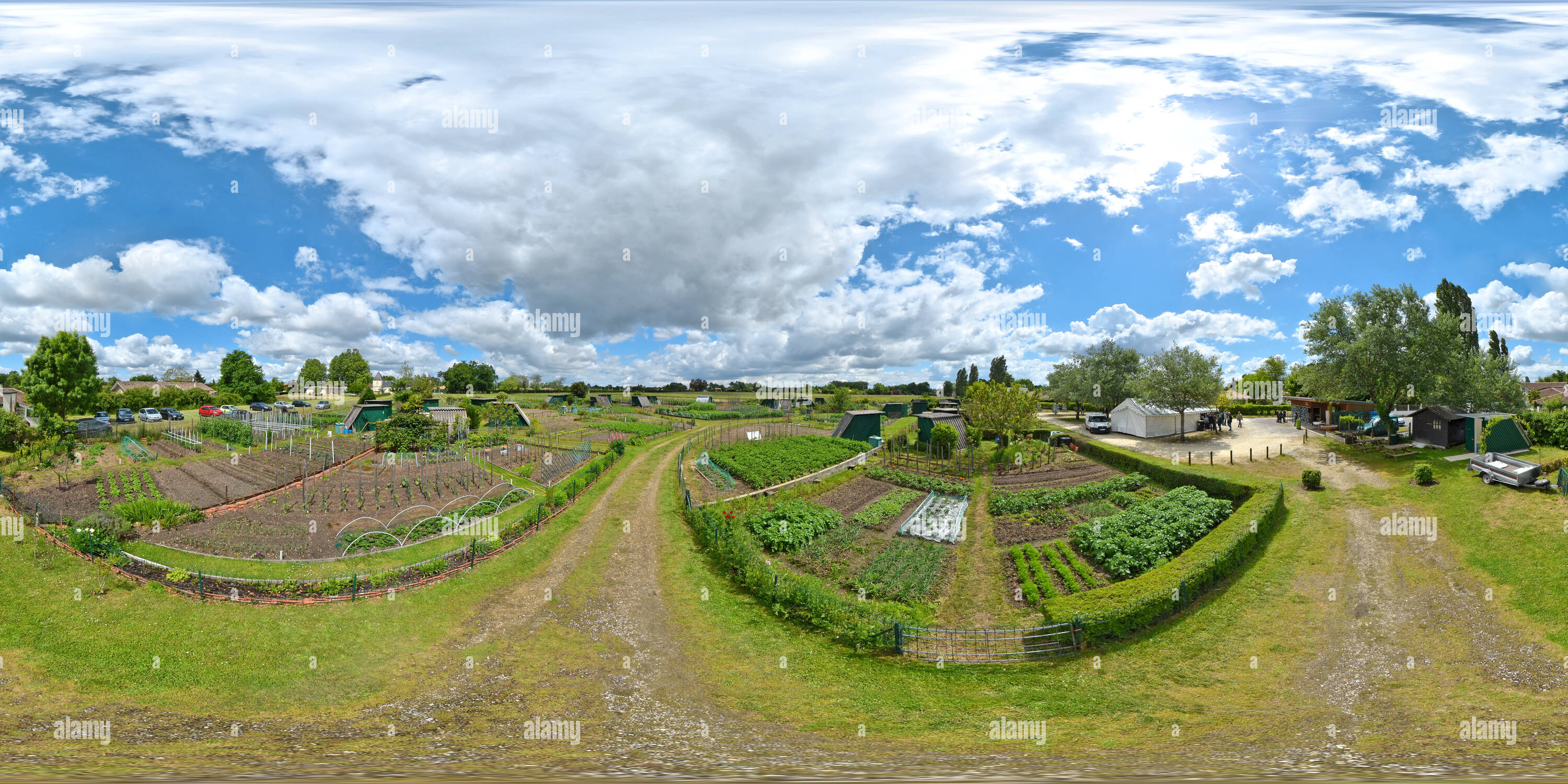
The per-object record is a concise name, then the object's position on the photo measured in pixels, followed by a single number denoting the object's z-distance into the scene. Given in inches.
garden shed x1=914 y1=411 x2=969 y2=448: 1638.8
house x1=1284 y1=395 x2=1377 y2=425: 1929.1
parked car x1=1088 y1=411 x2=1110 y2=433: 1925.4
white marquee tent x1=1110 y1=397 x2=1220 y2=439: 1740.9
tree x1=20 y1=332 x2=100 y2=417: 1502.2
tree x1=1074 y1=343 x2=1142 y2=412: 2372.0
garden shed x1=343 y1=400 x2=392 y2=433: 1936.5
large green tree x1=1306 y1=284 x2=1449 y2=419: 1245.1
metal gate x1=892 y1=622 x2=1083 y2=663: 536.7
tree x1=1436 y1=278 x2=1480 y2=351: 1926.7
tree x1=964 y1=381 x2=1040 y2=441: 1619.1
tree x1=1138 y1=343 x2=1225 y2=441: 1688.0
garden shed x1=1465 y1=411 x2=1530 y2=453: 1057.5
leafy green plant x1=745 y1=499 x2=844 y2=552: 829.2
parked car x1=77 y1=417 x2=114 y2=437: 1611.7
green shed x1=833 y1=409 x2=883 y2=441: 1840.6
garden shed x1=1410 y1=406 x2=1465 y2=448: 1194.0
